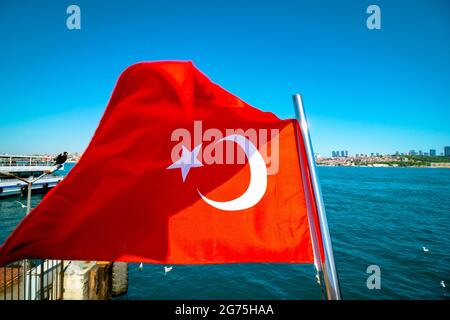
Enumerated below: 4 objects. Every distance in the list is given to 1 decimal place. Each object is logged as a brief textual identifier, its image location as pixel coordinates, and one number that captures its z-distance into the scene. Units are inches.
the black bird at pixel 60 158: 272.6
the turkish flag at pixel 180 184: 129.0
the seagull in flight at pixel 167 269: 761.8
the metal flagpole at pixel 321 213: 87.0
